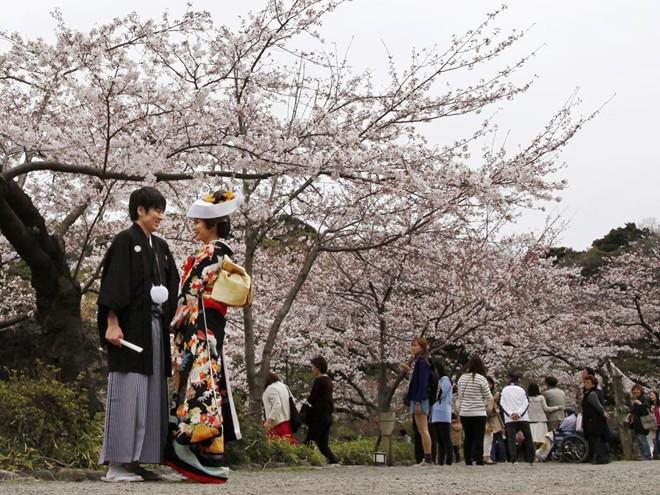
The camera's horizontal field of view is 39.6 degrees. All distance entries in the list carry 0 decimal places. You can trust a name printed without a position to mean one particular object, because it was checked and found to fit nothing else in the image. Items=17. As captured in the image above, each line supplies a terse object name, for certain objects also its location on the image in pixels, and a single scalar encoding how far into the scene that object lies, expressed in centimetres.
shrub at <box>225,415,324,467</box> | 950
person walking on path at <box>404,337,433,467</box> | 1099
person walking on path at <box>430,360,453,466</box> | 1173
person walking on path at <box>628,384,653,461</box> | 1570
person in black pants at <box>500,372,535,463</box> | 1284
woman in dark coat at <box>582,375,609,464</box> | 1246
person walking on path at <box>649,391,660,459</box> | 1684
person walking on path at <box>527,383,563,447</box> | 1427
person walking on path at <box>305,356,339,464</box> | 1182
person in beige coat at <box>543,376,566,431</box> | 1470
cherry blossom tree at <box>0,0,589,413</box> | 850
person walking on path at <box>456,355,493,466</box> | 1133
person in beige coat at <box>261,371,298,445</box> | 1166
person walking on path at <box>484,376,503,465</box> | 1313
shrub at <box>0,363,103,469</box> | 744
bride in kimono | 567
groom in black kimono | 558
